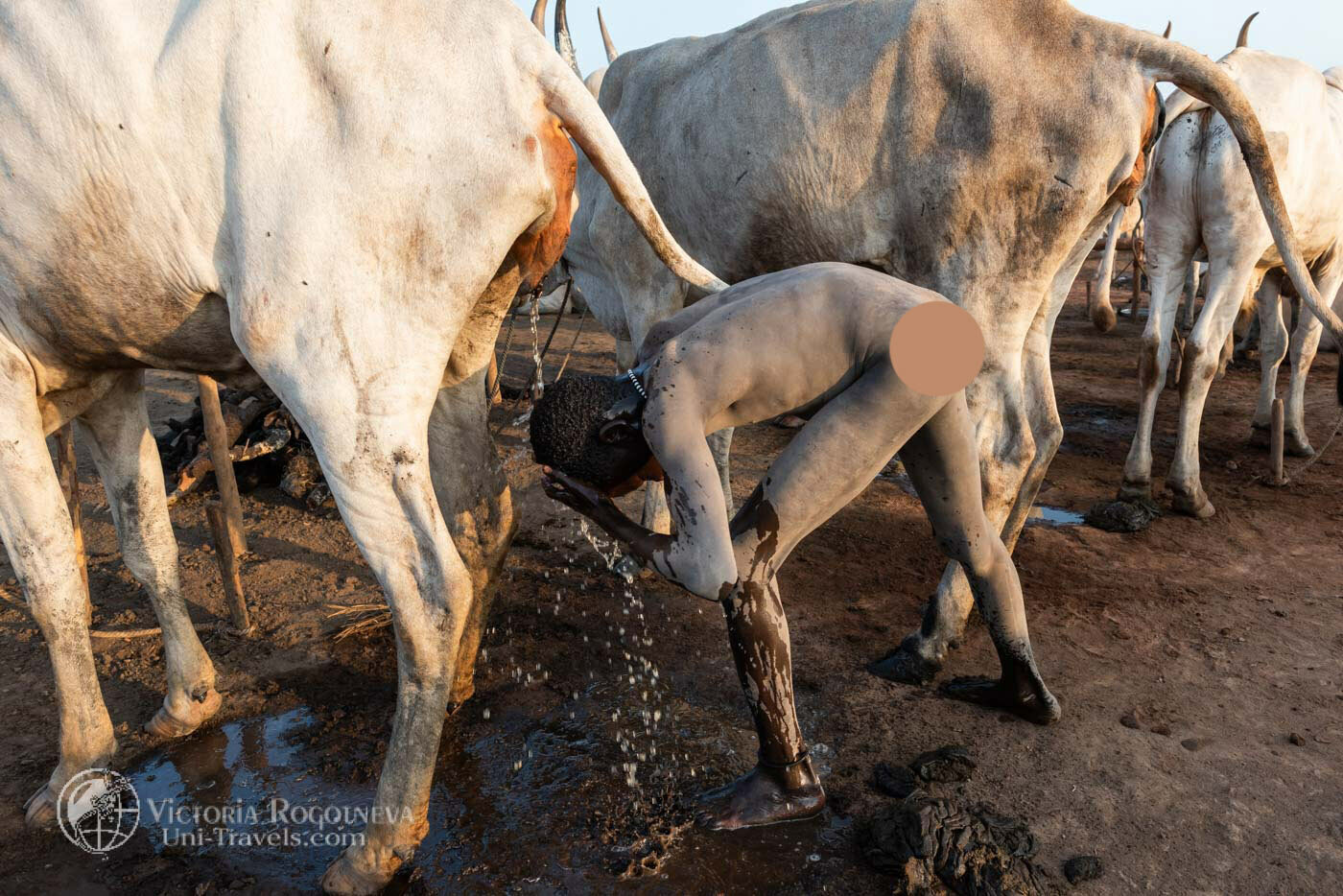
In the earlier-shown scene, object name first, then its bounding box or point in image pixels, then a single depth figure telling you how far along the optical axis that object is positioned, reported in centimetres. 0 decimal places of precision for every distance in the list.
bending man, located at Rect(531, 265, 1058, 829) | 253
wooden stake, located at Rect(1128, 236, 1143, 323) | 1176
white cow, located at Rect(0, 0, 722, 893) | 248
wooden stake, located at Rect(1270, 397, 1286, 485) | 588
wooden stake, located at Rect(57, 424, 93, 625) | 403
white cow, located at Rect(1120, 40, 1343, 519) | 550
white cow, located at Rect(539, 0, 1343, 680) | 359
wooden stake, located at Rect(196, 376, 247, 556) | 426
